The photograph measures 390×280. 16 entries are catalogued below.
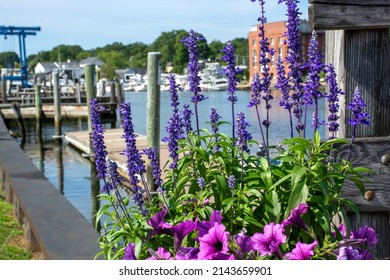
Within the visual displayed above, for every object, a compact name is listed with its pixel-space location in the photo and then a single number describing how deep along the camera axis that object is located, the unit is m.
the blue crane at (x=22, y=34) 46.97
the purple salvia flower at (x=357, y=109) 2.36
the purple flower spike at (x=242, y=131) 2.37
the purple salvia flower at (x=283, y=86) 2.70
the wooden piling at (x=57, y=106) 25.27
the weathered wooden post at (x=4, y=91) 34.29
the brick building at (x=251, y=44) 66.99
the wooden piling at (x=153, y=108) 10.53
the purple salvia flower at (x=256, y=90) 2.62
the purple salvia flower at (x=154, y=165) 2.48
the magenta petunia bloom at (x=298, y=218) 2.18
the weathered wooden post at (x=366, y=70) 2.50
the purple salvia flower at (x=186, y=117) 2.89
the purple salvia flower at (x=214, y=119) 2.73
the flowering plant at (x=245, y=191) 2.20
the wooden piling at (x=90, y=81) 18.81
